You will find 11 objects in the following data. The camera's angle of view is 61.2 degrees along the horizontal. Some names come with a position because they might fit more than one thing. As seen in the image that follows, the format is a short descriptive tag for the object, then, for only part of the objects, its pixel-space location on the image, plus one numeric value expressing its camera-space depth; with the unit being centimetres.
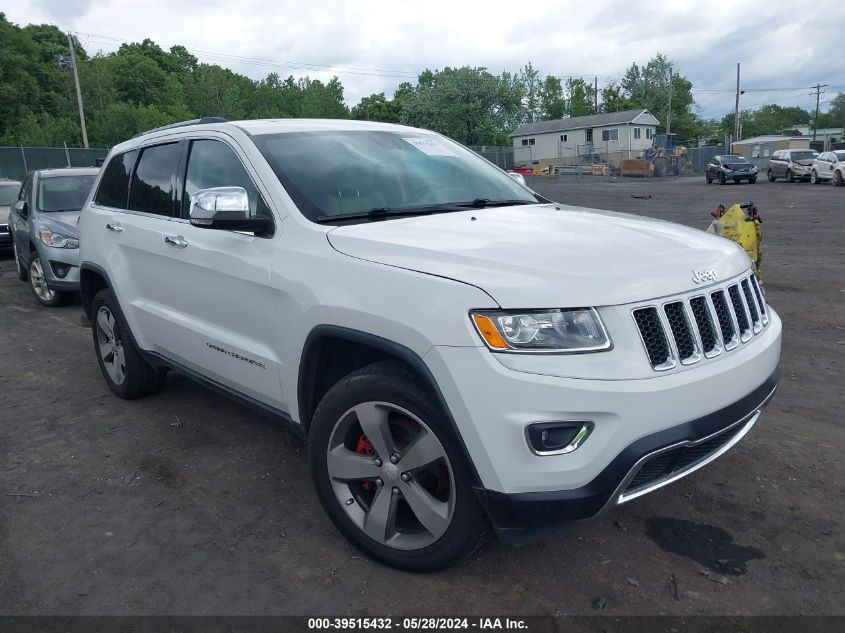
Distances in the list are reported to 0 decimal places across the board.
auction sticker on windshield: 414
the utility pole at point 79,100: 3900
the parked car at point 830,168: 2842
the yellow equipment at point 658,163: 4641
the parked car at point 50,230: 855
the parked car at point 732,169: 3525
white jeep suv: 239
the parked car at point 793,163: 3188
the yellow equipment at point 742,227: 669
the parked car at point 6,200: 1324
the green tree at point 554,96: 9794
